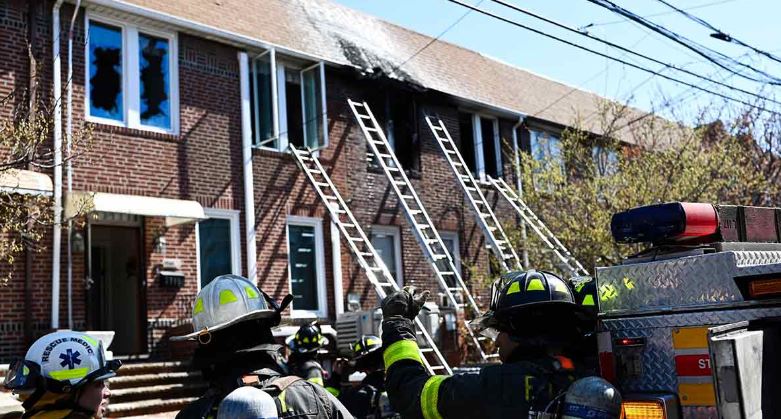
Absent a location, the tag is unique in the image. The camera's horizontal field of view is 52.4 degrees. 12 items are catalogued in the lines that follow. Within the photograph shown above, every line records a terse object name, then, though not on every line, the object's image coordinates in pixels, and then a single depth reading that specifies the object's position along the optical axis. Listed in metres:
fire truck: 3.10
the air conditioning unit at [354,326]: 12.58
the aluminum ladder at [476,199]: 13.95
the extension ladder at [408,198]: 12.90
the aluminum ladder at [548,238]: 12.78
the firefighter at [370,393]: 6.16
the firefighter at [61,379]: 3.27
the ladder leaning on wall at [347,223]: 12.07
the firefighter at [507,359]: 2.93
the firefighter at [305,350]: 7.22
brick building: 11.02
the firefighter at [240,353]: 2.77
